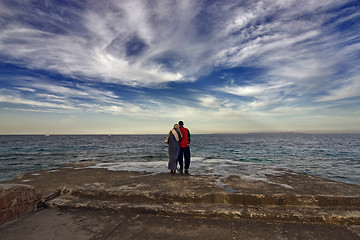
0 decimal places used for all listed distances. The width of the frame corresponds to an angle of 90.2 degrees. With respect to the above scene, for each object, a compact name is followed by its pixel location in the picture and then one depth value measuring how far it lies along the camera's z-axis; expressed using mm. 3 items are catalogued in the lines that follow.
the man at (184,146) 6086
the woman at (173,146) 5867
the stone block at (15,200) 2736
